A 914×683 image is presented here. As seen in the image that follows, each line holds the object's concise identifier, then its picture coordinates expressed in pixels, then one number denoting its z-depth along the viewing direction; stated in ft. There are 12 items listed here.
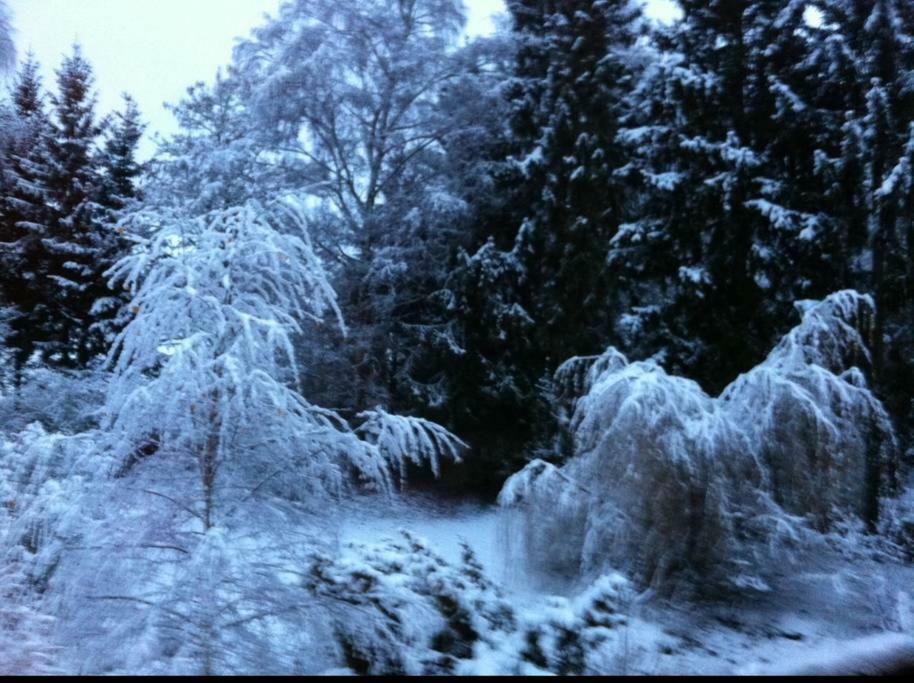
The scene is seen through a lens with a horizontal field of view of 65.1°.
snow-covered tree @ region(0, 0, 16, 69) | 30.42
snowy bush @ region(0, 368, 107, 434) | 27.78
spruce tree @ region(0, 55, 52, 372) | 49.44
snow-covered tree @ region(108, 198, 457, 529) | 14.40
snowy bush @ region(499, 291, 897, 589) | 21.30
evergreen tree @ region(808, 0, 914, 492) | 35.91
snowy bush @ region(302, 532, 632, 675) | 13.57
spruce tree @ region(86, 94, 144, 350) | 49.49
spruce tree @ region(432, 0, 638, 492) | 46.14
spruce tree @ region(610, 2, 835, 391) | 38.96
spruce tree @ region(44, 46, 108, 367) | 51.34
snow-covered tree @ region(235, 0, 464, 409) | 46.16
